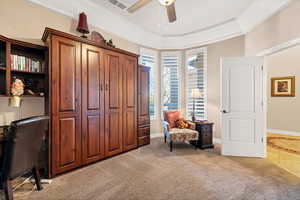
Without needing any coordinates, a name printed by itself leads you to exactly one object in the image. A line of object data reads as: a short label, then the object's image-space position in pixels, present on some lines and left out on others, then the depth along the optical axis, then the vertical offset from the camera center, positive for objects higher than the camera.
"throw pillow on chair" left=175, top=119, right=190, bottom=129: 4.15 -0.63
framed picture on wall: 5.38 +0.43
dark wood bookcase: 2.26 +0.48
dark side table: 3.90 -0.84
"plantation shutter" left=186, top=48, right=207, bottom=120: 4.66 +0.66
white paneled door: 3.38 -0.16
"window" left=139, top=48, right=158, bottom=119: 4.88 +0.72
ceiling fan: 2.28 +1.39
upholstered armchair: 3.69 -0.74
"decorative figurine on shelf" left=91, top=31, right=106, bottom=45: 3.34 +1.29
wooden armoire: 2.50 -0.01
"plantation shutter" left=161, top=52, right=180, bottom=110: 5.06 +0.58
